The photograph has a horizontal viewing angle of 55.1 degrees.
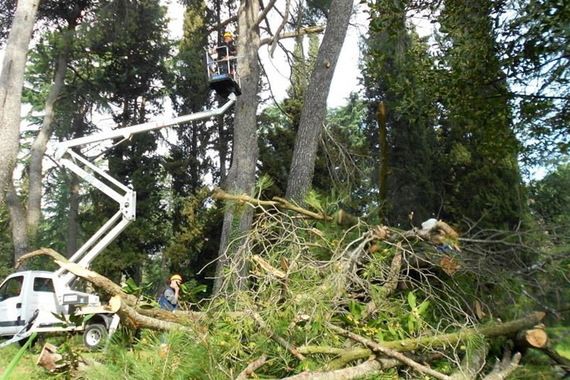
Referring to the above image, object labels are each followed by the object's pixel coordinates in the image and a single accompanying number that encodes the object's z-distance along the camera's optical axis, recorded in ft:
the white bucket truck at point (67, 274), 31.24
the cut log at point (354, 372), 9.97
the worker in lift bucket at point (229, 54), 33.12
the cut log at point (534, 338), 11.97
